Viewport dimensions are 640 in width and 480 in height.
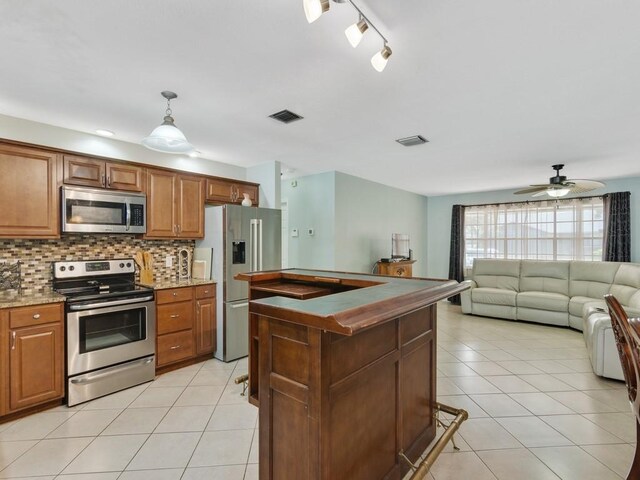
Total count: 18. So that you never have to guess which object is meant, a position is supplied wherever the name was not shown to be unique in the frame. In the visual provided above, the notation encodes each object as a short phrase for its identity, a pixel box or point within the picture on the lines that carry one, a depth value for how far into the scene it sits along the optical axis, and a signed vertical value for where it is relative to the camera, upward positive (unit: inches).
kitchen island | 47.7 -24.8
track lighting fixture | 46.9 +35.7
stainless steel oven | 105.3 -32.9
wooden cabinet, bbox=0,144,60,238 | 101.3 +14.7
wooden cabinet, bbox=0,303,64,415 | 93.9 -36.9
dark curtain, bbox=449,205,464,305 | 274.1 -8.0
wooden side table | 209.6 -19.6
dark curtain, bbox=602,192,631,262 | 207.0 +8.4
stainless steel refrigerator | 142.9 -10.3
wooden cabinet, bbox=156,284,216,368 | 128.9 -37.0
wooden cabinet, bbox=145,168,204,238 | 135.9 +14.9
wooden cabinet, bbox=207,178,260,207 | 156.3 +24.7
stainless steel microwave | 113.5 +10.3
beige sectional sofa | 182.5 -33.5
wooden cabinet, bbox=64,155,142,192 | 115.2 +24.8
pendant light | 88.2 +27.9
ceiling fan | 160.2 +27.4
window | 224.2 +7.0
